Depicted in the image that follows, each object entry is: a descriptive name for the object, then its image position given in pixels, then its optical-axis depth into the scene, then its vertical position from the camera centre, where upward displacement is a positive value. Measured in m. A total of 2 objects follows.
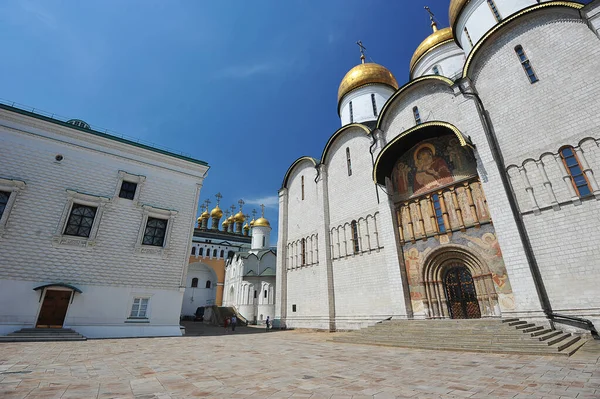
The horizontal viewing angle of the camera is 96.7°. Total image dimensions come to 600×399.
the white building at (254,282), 25.75 +2.46
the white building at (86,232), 11.57 +3.48
